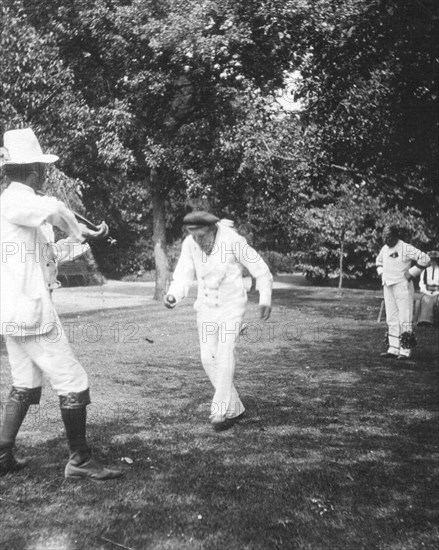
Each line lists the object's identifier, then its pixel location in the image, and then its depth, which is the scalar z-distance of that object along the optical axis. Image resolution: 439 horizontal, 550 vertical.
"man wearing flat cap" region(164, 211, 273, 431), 5.98
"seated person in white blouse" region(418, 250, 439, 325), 15.68
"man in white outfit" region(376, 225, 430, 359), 10.37
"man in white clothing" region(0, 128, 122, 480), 4.27
